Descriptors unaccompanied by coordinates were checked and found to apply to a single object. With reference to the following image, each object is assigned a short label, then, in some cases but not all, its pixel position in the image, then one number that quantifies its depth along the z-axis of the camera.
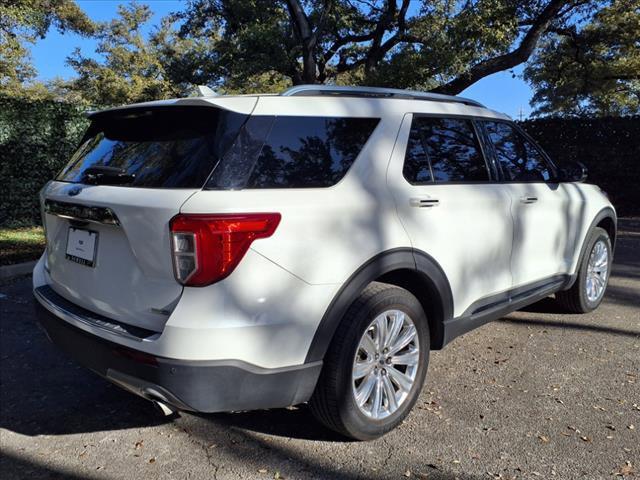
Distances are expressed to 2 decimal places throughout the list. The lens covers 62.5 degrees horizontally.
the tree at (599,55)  12.84
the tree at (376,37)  11.32
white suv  2.23
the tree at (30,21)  12.38
